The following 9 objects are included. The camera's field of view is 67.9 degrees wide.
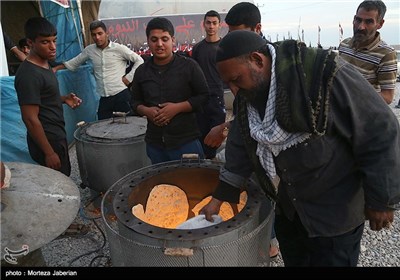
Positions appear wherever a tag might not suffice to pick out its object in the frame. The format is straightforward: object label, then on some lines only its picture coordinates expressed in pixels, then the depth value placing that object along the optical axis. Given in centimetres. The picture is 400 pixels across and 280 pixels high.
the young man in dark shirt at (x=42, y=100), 248
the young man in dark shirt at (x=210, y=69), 388
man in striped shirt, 254
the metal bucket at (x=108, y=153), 303
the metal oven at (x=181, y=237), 134
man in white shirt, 451
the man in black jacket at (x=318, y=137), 123
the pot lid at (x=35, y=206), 157
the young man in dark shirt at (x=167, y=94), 244
